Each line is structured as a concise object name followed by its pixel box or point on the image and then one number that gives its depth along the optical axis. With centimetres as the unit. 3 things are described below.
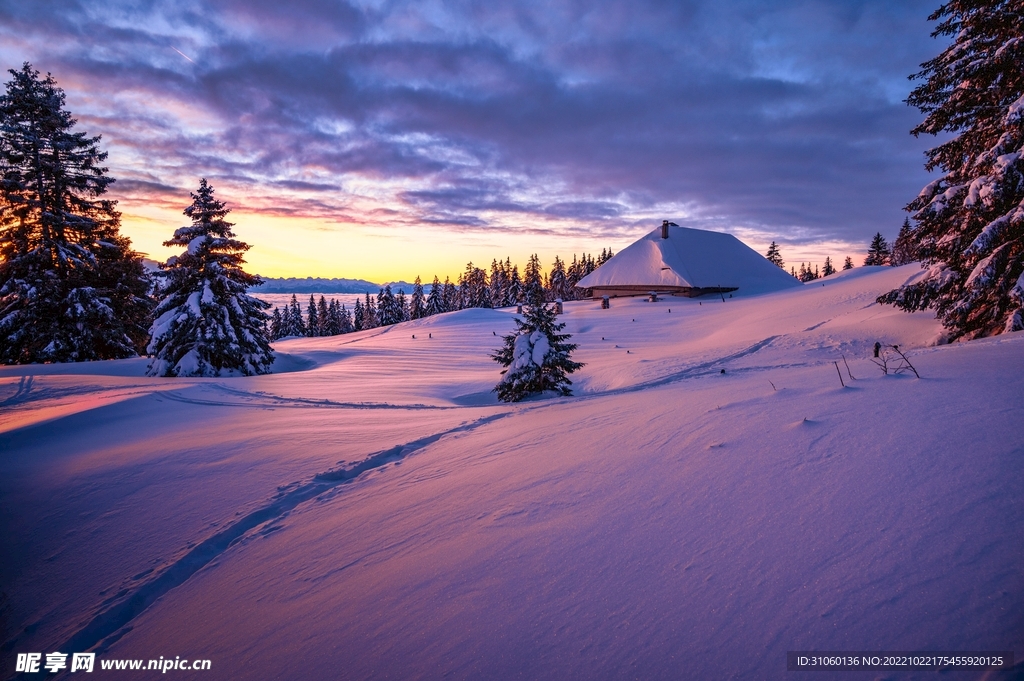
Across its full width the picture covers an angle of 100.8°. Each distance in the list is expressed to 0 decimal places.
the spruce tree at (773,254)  7244
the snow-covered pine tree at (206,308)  1593
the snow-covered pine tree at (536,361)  1084
